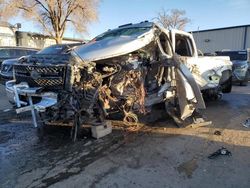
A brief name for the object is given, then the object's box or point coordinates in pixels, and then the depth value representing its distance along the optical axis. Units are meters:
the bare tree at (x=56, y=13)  19.66
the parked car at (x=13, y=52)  9.40
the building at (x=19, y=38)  18.97
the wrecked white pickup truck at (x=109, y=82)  3.59
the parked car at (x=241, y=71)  9.66
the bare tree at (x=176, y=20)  38.48
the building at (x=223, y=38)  20.44
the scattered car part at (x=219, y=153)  3.13
